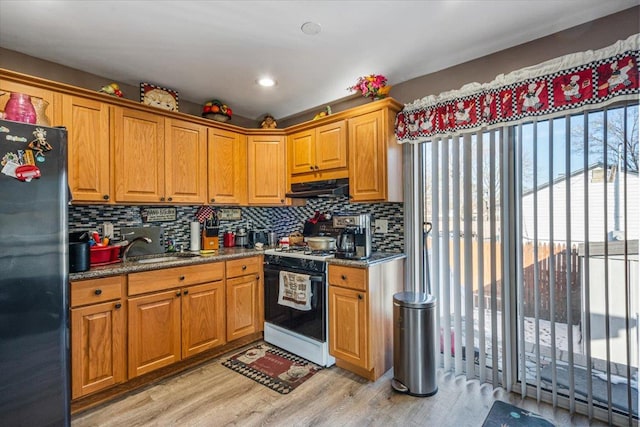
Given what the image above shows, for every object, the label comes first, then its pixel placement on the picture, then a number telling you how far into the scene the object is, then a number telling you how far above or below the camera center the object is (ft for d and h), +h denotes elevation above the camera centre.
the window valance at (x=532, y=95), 5.62 +2.60
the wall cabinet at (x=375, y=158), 8.42 +1.59
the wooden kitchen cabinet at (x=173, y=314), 7.34 -2.62
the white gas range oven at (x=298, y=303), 8.45 -2.64
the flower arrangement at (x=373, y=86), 8.54 +3.63
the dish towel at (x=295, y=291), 8.69 -2.25
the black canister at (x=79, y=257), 6.63 -0.91
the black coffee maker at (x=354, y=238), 8.27 -0.65
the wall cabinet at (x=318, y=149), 9.41 +2.15
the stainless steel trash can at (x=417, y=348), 7.13 -3.17
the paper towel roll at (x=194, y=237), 10.08 -0.73
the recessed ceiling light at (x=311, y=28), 6.41 +4.02
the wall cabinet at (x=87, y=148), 7.23 +1.68
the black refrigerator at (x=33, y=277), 4.98 -1.04
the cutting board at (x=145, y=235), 8.97 -0.72
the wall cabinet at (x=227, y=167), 10.05 +1.64
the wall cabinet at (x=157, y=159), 8.08 +1.64
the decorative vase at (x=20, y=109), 5.94 +2.13
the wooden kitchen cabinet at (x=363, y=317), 7.63 -2.68
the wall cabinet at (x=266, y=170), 10.96 +1.62
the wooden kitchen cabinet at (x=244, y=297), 9.25 -2.62
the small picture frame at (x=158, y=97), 8.91 +3.58
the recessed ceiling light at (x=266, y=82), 9.02 +4.03
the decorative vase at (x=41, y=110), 6.62 +2.35
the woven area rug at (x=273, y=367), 7.70 -4.24
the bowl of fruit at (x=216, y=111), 10.24 +3.54
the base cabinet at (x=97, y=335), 6.44 -2.66
